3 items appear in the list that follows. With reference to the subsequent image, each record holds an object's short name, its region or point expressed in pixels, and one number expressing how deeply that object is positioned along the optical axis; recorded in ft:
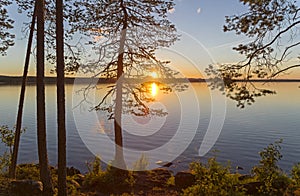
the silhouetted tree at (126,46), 38.86
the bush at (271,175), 28.81
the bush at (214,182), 25.95
